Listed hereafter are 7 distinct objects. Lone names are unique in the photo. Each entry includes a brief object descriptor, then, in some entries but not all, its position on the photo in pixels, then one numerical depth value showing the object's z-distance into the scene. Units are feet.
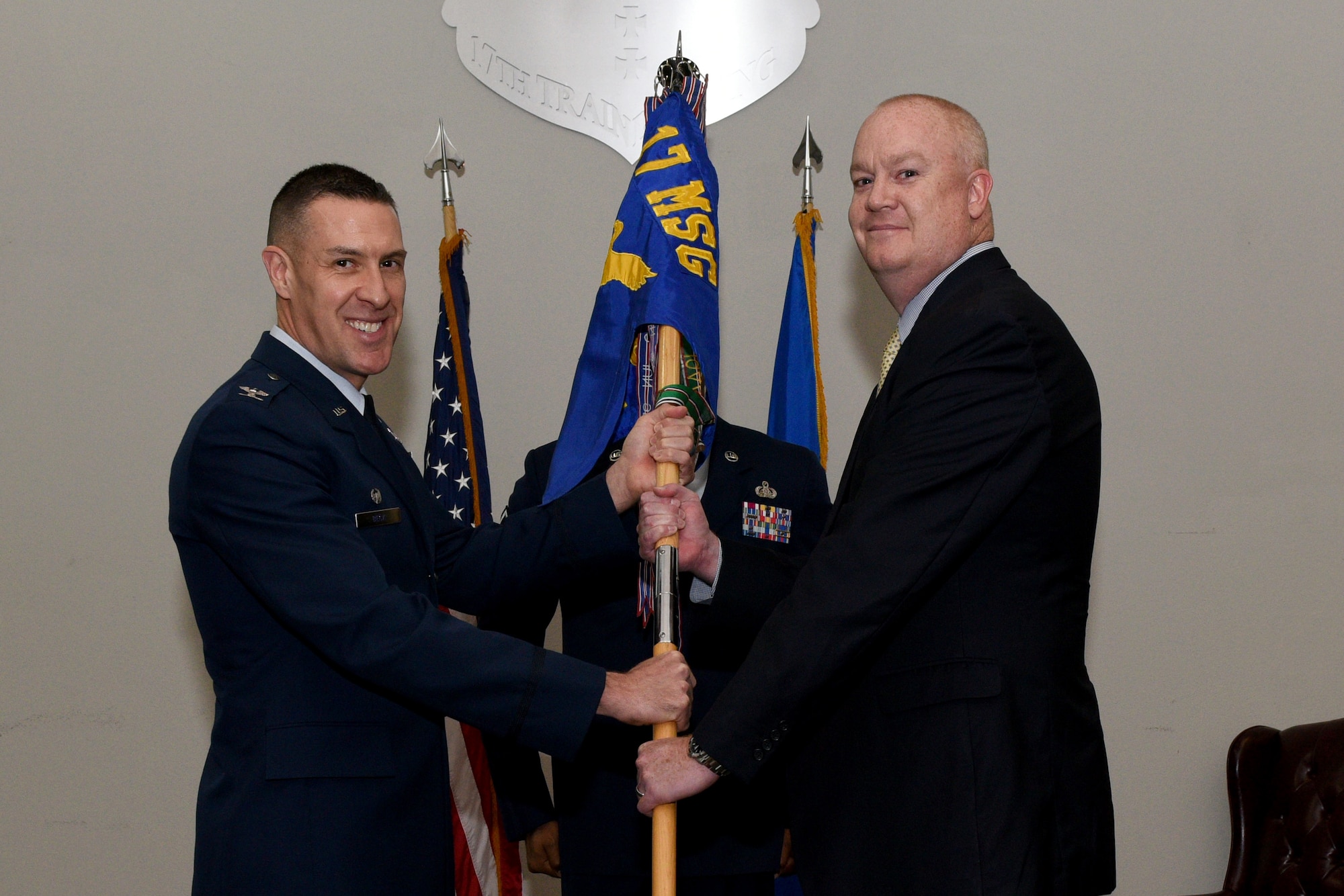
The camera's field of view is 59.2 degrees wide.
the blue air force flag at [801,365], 10.99
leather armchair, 11.20
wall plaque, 12.64
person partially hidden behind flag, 8.09
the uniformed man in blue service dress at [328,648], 6.01
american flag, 9.82
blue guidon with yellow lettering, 8.55
